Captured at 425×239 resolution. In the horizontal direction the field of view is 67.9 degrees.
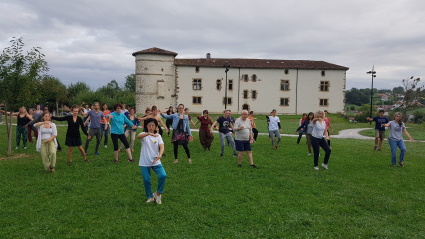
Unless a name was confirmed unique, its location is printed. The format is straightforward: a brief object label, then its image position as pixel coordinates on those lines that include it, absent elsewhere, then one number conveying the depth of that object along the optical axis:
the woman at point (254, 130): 15.84
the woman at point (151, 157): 6.88
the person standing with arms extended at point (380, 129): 15.62
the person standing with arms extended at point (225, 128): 13.32
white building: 52.00
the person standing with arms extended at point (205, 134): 14.59
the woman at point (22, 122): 13.61
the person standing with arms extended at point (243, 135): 10.80
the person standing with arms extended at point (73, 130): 10.90
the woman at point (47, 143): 9.77
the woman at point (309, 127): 14.28
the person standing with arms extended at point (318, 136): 10.69
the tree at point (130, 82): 113.82
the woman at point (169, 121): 17.58
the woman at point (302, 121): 16.25
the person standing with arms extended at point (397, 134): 11.62
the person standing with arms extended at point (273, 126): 15.66
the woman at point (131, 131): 13.94
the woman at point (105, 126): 15.21
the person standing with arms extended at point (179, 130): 11.48
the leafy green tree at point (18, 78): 12.52
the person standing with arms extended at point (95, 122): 12.95
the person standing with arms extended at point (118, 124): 11.21
